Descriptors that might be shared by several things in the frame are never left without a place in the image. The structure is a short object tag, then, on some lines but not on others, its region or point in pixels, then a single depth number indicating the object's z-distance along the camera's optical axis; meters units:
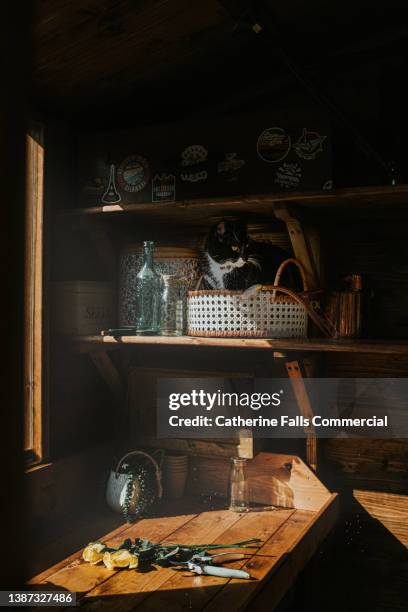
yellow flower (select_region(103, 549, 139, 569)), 1.63
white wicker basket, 1.82
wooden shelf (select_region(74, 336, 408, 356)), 1.63
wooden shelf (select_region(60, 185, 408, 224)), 1.67
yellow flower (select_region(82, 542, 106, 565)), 1.68
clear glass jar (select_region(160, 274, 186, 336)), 2.04
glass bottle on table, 2.06
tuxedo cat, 1.90
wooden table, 1.47
